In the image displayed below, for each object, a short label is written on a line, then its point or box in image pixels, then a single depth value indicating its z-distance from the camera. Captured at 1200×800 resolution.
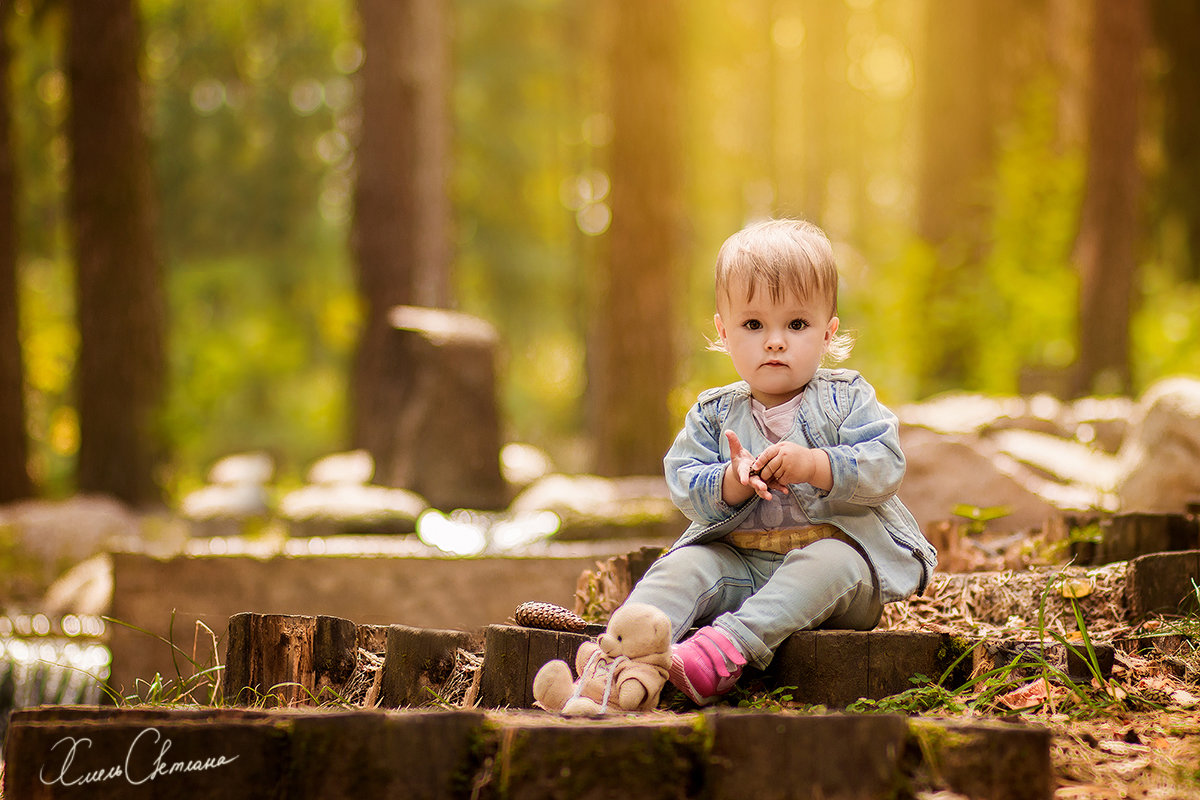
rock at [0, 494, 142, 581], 8.73
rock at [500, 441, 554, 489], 9.74
